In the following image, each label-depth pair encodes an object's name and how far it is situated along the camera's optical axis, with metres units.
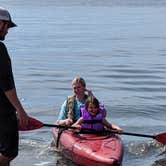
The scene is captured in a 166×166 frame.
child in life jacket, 13.29
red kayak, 11.91
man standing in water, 8.57
